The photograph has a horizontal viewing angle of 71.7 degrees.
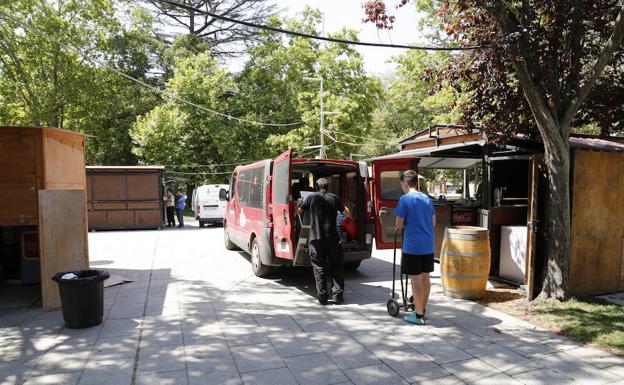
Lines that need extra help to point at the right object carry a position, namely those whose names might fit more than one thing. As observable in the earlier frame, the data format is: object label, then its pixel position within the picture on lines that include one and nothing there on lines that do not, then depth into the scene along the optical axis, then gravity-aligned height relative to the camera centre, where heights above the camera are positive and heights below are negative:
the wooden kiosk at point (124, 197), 17.25 -0.43
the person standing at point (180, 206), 19.09 -0.90
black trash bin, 5.23 -1.38
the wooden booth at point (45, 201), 6.09 -0.19
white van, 18.50 -0.88
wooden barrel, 6.29 -1.16
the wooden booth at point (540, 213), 6.42 -0.54
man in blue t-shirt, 5.37 -0.76
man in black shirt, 6.36 -0.86
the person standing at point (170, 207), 18.86 -0.92
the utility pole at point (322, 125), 26.12 +3.64
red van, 6.98 -0.42
